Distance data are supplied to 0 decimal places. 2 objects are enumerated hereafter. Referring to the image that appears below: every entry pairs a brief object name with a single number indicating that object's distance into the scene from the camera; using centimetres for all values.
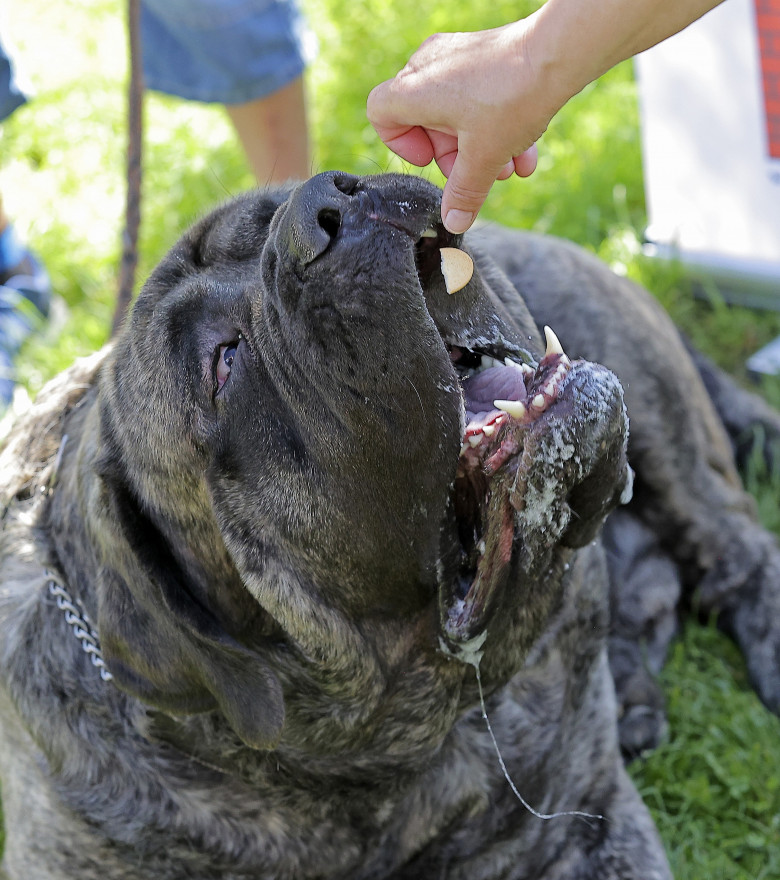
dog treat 242
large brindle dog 225
